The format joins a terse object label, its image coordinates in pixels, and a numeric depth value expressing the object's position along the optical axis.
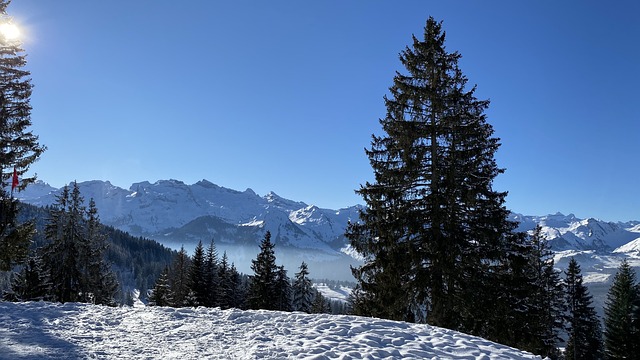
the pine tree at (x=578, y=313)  30.88
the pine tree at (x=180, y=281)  40.42
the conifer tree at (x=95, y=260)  33.03
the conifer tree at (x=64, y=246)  31.22
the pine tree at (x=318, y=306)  46.89
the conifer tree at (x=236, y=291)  44.65
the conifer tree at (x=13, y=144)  18.42
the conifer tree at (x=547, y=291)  25.22
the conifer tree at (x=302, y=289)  44.25
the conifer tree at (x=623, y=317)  30.22
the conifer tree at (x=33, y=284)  29.06
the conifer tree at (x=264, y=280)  36.66
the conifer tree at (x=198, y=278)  38.69
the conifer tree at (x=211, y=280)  39.22
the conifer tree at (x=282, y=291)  38.25
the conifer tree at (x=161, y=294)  41.68
